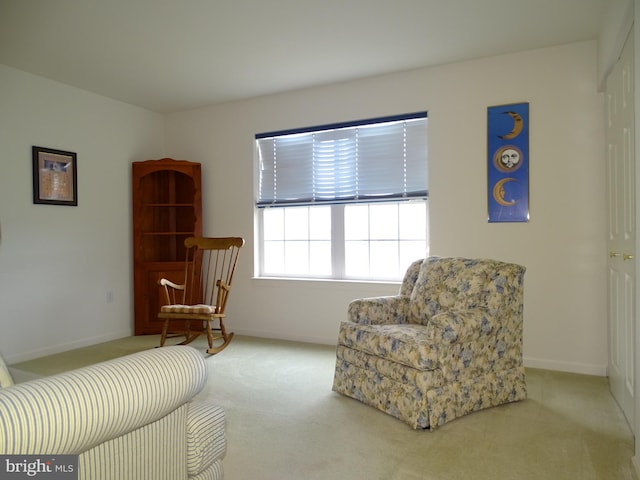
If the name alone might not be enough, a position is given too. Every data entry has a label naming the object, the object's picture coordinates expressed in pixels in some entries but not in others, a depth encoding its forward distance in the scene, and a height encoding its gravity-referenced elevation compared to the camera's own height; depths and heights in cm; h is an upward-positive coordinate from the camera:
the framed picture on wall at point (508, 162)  348 +60
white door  231 +5
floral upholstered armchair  234 -59
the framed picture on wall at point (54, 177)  389 +60
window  403 +39
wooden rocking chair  381 -49
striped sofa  82 -36
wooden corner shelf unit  471 +10
